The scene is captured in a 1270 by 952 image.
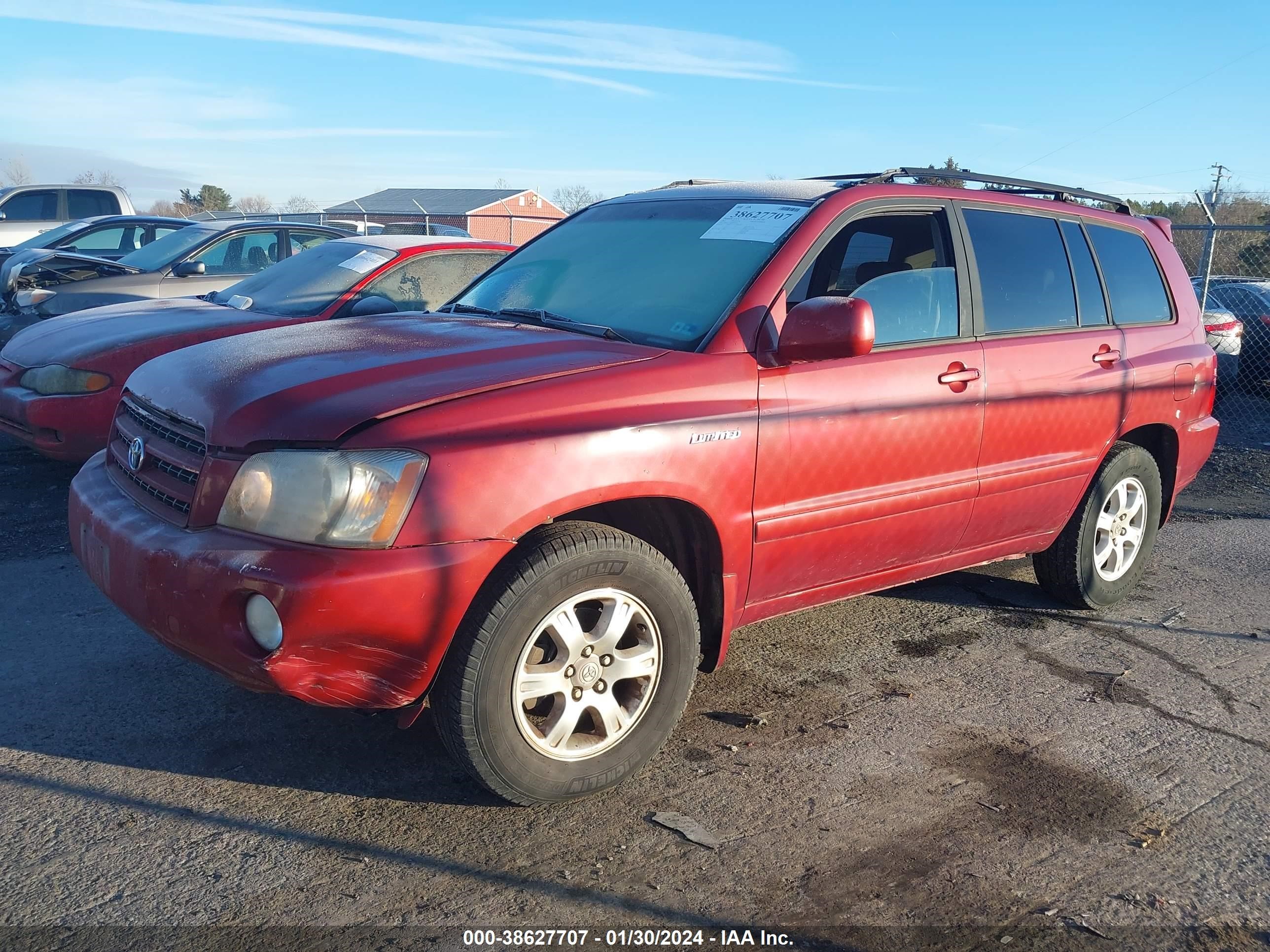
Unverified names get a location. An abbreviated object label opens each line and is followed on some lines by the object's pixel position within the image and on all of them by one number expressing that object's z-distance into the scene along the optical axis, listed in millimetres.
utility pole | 10297
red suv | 2803
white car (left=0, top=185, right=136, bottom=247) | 16125
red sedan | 5840
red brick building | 48125
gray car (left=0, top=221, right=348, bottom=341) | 8078
